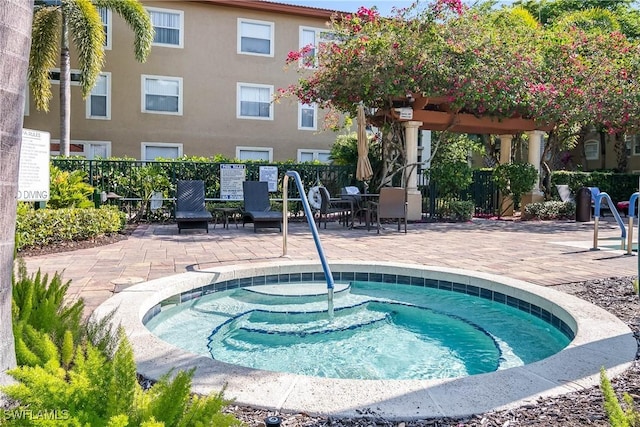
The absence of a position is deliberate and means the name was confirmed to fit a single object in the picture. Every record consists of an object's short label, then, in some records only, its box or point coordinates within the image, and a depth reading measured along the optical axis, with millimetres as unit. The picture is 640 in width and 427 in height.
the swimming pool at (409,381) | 2177
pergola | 12711
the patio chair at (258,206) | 9805
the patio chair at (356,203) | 10727
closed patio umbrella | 12008
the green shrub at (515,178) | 14203
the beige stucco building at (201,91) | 16500
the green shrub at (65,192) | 8689
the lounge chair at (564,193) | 14750
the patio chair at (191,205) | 9500
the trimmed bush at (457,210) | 13031
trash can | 13297
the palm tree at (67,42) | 13688
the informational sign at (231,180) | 12320
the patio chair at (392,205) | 9844
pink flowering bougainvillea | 11383
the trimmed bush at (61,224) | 6832
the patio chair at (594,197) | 7530
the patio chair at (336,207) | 10852
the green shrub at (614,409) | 1355
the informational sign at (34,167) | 6105
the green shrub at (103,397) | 1384
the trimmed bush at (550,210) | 14102
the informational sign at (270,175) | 12648
